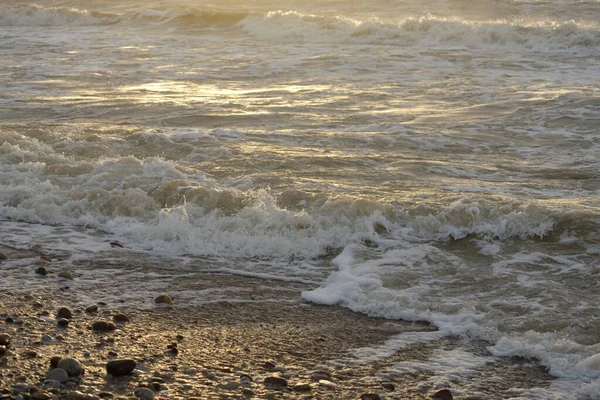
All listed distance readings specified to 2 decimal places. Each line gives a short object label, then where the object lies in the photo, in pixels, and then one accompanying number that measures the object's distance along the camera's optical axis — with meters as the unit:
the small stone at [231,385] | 8.46
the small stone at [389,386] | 8.69
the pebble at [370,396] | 8.40
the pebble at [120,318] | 10.23
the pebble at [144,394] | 8.02
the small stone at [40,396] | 7.73
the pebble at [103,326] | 9.85
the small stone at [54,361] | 8.53
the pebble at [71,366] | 8.38
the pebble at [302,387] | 8.52
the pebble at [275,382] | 8.59
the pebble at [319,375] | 8.84
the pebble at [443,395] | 8.44
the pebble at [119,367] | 8.49
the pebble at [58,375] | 8.23
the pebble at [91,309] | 10.55
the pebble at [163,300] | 11.05
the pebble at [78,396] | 7.86
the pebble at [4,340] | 9.02
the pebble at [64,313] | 10.21
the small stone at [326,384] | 8.66
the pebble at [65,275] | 11.90
